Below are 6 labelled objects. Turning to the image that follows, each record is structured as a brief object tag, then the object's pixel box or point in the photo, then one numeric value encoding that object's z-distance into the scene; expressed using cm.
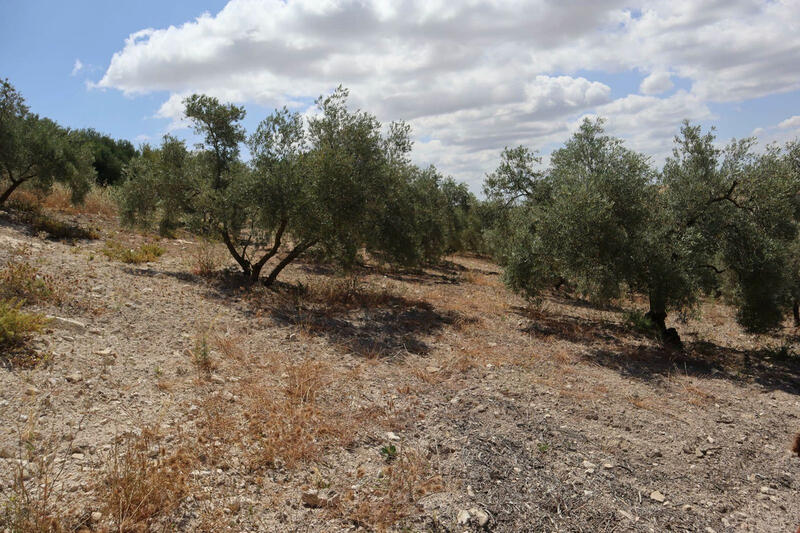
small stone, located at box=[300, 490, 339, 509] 458
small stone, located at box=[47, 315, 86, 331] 740
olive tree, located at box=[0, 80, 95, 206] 1561
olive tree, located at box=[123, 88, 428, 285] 1215
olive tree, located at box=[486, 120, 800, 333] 1129
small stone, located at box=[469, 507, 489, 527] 450
